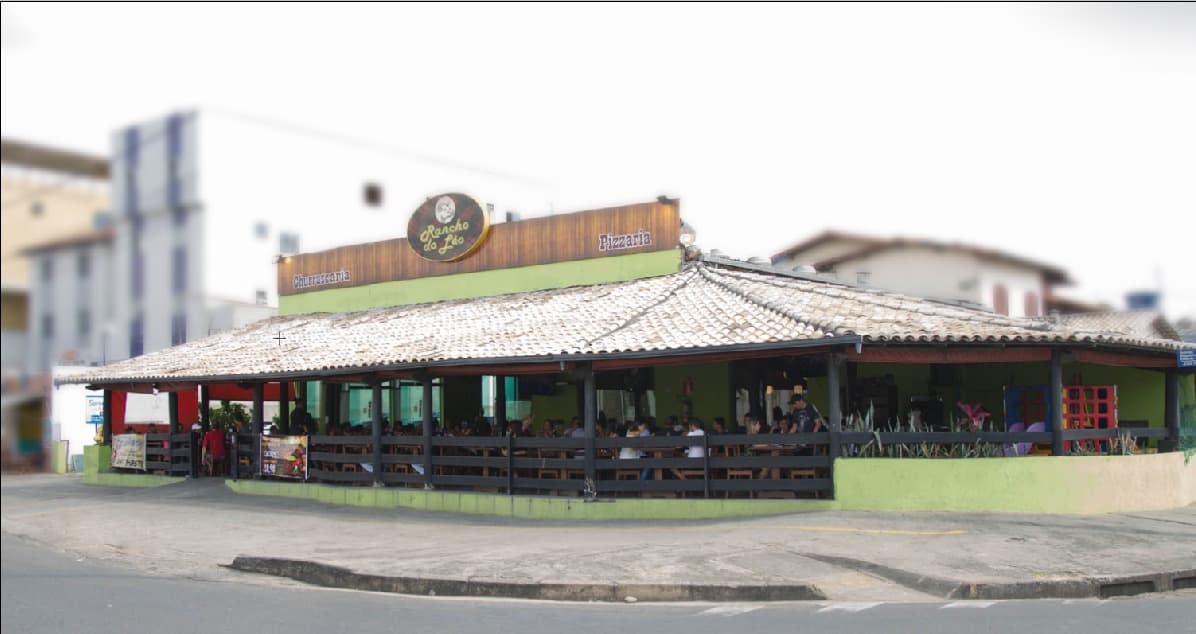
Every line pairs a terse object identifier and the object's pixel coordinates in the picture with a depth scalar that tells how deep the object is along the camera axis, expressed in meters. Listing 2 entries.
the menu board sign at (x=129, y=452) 23.44
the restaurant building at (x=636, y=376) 14.35
